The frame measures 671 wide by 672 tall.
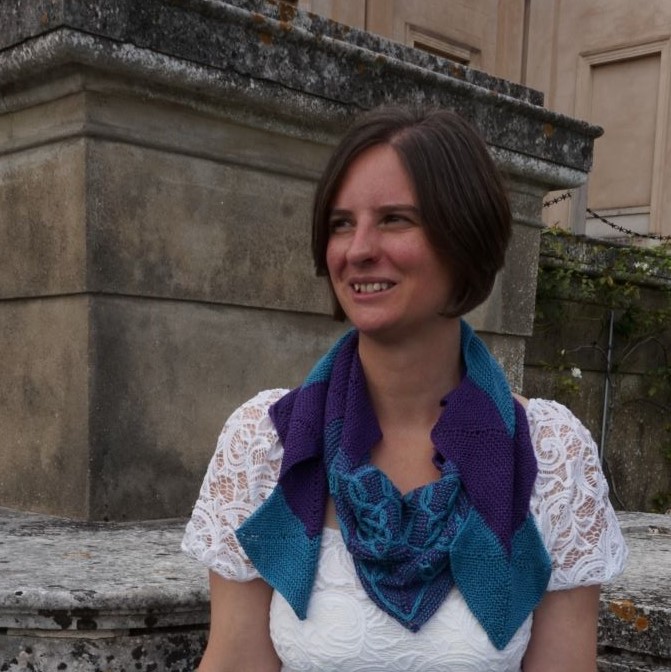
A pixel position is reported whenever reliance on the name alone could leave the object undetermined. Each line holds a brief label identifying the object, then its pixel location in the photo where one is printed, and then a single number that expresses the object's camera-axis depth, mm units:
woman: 1441
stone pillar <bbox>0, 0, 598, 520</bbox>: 2176
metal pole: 4109
